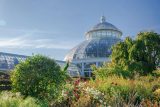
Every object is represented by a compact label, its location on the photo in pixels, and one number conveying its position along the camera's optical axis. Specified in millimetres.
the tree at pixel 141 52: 13229
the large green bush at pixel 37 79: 5570
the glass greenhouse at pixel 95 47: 29093
